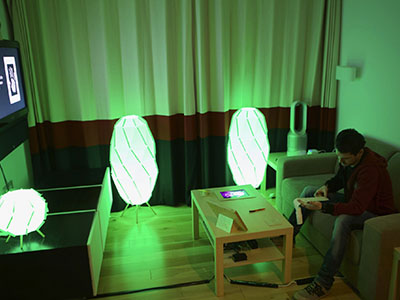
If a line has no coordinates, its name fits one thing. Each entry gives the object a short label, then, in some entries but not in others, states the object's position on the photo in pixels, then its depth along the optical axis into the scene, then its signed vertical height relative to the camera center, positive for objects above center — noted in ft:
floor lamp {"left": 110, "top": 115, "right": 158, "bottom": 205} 10.75 -2.78
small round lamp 7.32 -2.88
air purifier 12.59 -2.68
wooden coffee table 8.02 -3.68
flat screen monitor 8.23 -0.50
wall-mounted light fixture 11.12 -0.63
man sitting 7.93 -3.12
